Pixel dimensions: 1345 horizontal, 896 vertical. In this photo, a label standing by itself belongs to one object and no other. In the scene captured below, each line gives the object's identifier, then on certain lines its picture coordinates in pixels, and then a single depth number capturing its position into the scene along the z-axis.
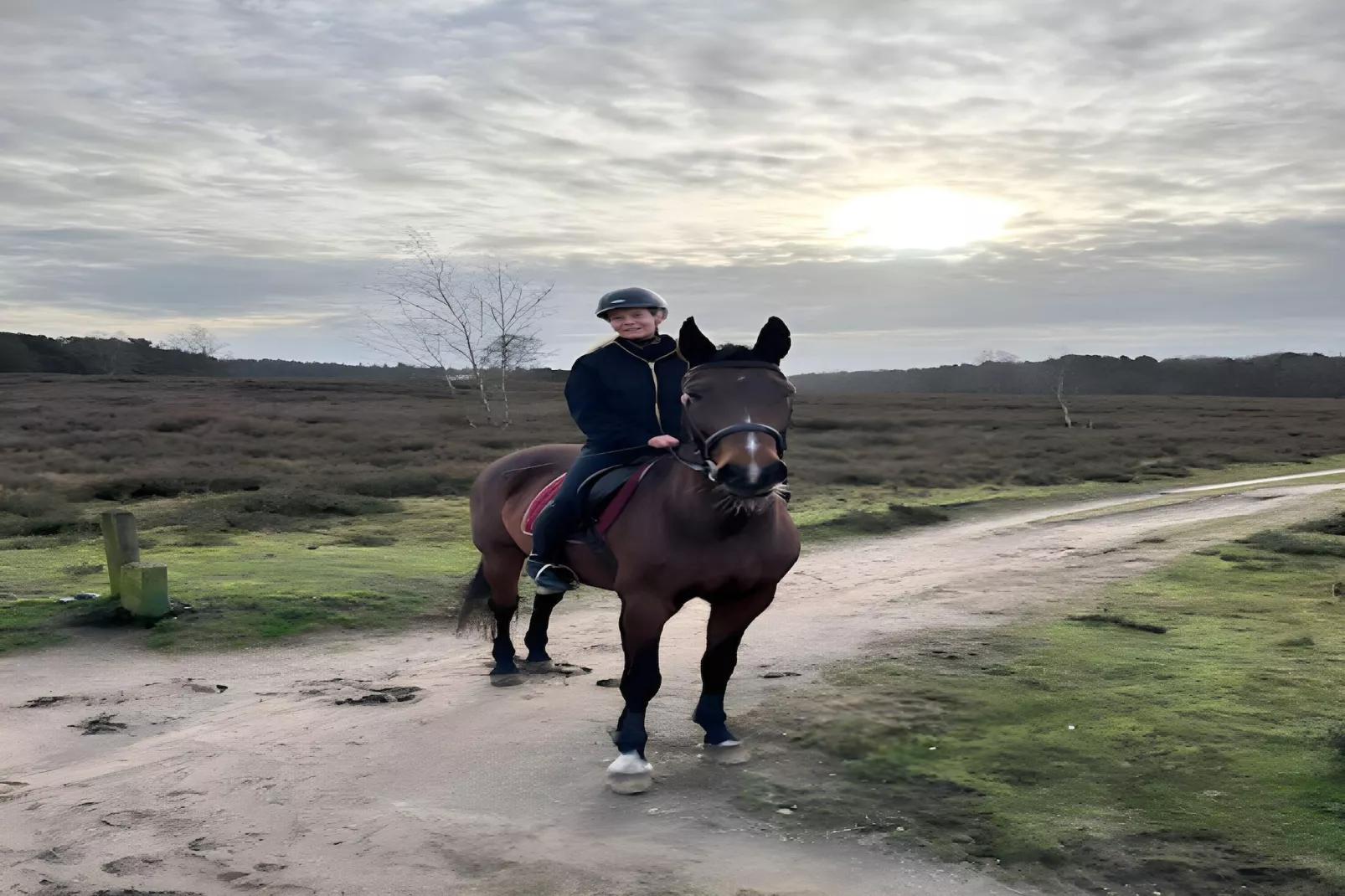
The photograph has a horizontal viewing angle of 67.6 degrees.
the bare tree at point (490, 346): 37.81
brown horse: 5.15
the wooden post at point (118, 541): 10.37
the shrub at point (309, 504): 18.67
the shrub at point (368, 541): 16.19
